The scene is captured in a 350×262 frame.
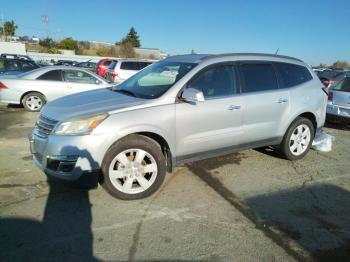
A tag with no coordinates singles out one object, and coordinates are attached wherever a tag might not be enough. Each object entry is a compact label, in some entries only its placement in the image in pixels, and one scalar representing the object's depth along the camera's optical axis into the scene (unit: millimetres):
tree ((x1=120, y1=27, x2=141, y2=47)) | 100075
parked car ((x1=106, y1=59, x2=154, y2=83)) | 15438
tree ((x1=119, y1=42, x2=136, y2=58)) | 72250
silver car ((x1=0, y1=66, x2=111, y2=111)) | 9969
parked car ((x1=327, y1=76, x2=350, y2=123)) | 8203
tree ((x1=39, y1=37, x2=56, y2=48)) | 81844
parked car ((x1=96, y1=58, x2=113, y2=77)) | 22366
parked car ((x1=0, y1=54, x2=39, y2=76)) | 14291
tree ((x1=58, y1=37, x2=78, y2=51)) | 77812
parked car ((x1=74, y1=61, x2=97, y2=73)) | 32162
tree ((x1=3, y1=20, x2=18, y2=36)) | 82812
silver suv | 3811
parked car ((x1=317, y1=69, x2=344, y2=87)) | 12969
